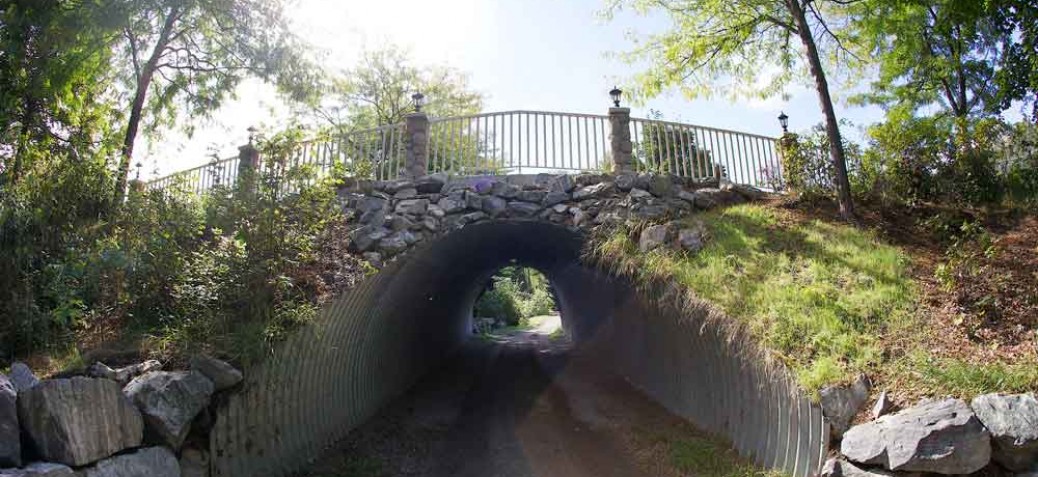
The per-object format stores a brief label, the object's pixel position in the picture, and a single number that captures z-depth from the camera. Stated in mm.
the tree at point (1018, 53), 8102
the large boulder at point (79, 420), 4801
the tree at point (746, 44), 10305
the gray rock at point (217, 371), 6258
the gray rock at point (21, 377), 4953
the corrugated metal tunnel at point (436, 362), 6422
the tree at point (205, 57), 11703
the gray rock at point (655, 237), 9242
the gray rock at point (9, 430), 4469
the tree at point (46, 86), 7504
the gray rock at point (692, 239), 9086
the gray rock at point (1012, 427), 4848
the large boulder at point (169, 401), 5684
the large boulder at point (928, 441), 4953
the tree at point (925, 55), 10969
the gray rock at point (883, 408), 5516
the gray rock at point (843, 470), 5266
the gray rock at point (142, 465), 5086
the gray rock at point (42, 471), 4320
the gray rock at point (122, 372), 5742
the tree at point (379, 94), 30734
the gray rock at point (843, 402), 5664
